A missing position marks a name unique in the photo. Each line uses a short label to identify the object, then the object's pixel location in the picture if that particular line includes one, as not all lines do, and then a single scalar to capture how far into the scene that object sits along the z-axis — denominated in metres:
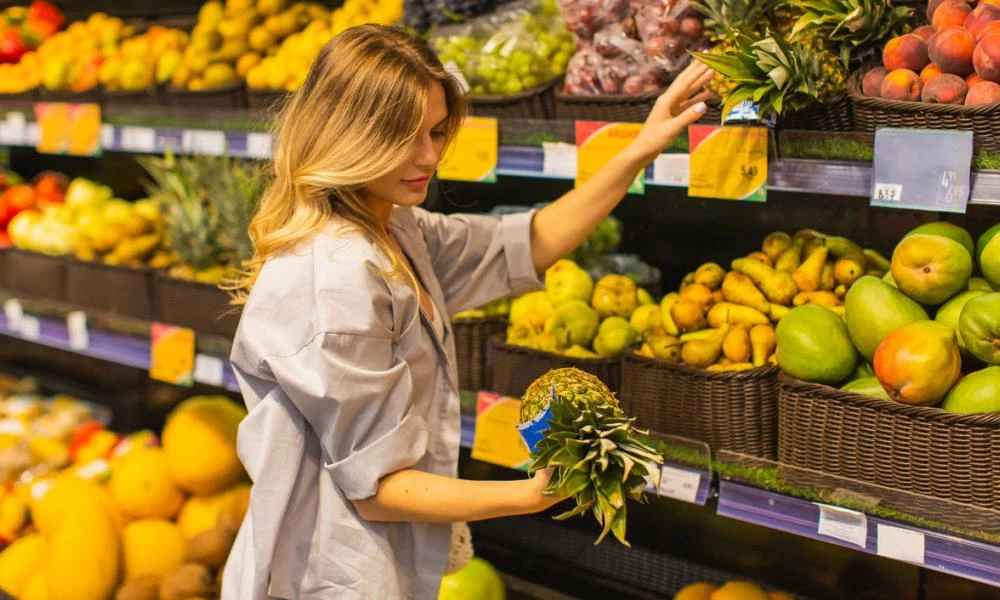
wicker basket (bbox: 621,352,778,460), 1.50
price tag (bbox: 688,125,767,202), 1.47
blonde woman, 1.25
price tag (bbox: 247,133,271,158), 2.19
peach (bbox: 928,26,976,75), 1.33
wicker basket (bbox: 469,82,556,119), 1.83
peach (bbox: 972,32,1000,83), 1.28
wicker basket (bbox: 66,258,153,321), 2.55
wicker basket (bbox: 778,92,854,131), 1.42
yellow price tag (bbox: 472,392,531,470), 1.73
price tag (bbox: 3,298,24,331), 2.78
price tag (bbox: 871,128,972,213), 1.26
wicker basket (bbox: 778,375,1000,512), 1.25
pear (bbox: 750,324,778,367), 1.54
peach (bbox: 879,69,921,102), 1.35
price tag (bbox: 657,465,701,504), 1.53
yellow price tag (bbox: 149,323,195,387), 2.32
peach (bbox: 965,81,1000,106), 1.27
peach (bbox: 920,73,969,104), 1.31
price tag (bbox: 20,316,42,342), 2.72
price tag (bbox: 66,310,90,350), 2.58
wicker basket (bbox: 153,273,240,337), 2.36
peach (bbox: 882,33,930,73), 1.38
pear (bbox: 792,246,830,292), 1.62
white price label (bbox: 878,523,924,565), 1.29
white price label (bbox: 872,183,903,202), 1.32
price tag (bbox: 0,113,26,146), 2.89
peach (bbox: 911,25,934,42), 1.42
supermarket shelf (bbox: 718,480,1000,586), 1.24
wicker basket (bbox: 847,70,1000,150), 1.25
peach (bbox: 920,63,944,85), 1.36
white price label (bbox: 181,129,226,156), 2.36
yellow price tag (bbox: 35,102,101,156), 2.65
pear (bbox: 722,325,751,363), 1.54
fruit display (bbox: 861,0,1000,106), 1.29
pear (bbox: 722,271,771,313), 1.60
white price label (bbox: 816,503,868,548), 1.33
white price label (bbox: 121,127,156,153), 2.53
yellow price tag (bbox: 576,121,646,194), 1.63
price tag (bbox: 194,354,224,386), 2.27
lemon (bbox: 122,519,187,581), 2.01
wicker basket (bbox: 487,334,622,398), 1.69
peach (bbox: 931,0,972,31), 1.38
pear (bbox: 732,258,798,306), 1.61
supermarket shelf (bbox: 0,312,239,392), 2.44
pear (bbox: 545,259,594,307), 1.87
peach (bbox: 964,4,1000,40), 1.33
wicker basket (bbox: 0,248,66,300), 2.74
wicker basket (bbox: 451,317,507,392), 1.91
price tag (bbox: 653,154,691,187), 1.58
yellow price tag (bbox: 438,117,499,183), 1.82
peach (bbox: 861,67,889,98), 1.41
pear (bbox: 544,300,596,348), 1.76
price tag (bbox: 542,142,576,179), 1.72
